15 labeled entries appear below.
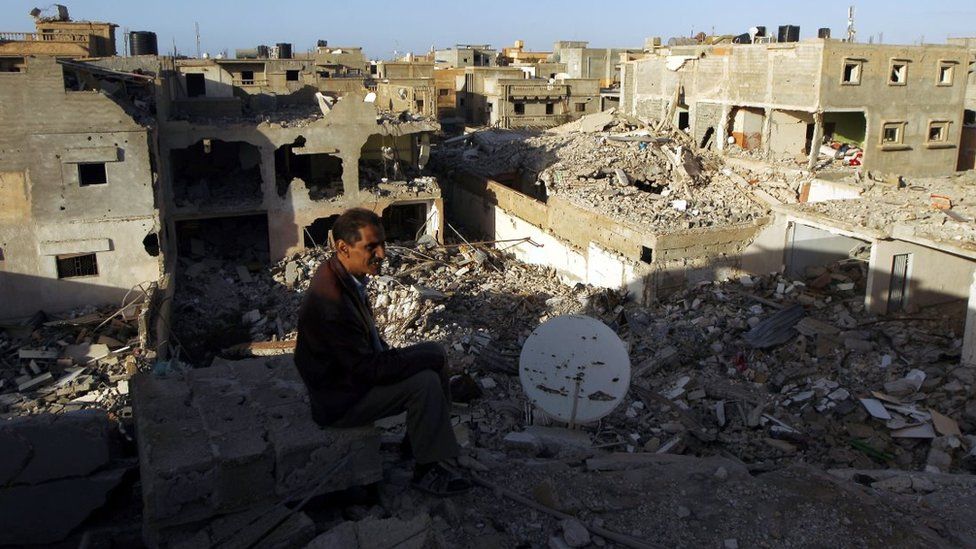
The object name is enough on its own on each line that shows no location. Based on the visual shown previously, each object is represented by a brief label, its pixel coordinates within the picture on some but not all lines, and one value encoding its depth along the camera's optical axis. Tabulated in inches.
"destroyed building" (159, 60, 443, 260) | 820.0
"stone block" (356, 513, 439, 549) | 146.9
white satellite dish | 293.3
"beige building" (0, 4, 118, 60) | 1149.1
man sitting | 173.2
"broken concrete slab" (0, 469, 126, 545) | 178.7
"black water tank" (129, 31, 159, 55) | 1264.8
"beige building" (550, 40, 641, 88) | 1887.3
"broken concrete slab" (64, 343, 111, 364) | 632.4
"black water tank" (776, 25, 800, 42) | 1131.9
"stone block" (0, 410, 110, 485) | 177.9
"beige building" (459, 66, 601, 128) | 1448.1
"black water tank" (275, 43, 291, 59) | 1622.8
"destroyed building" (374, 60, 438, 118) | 1191.6
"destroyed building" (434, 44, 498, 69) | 2118.6
